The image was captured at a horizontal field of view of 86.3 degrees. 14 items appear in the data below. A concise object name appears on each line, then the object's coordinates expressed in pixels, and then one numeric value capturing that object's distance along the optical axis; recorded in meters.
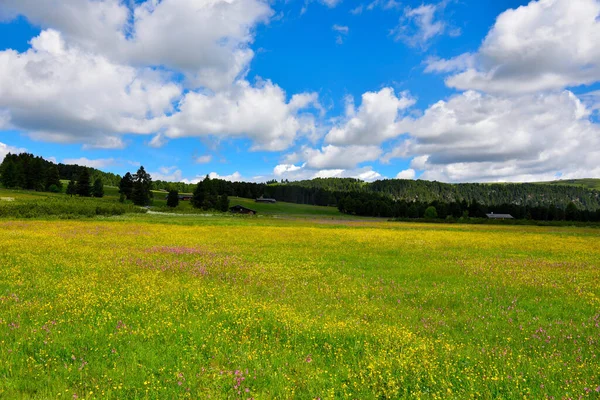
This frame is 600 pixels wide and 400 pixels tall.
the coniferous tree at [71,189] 118.93
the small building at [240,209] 126.19
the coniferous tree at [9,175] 110.19
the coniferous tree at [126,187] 117.50
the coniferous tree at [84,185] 117.69
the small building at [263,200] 180.02
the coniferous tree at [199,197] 115.72
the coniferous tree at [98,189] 130.50
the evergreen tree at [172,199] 116.75
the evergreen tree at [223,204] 117.75
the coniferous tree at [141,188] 116.44
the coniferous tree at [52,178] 124.44
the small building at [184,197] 176.70
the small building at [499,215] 155.40
